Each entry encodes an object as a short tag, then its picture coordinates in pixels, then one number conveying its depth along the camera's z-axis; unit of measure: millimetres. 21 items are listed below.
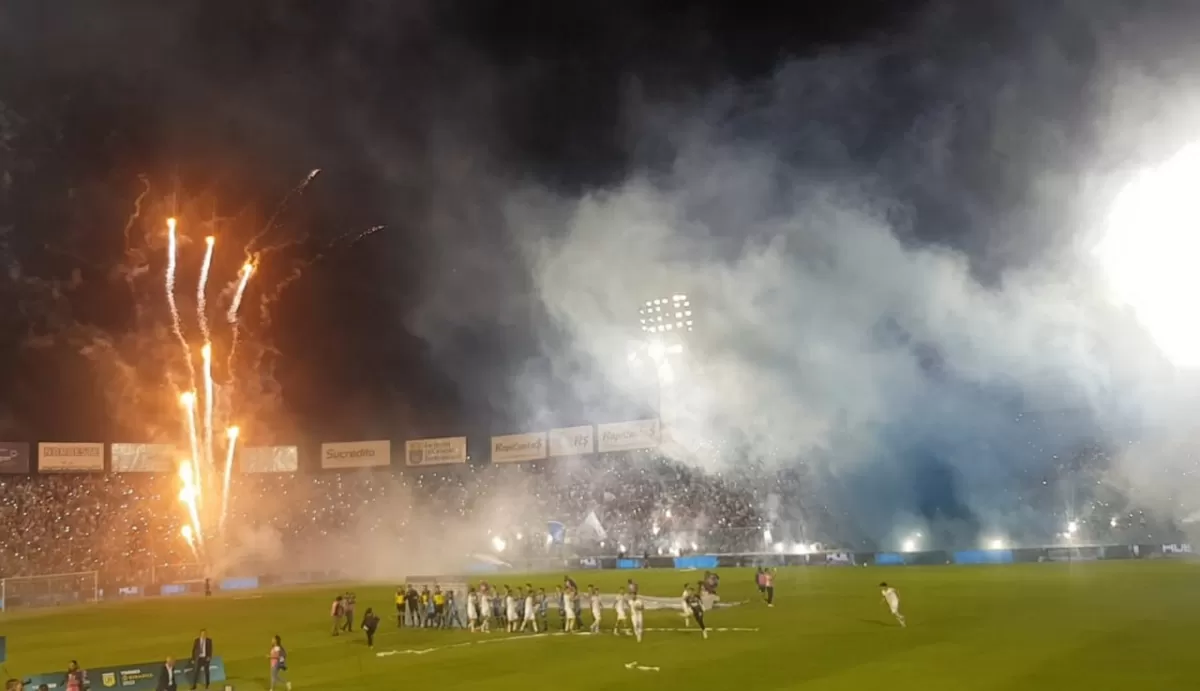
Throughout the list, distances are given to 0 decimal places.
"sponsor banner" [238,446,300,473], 83812
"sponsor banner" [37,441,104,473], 73312
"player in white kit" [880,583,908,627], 27516
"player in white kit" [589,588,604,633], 30828
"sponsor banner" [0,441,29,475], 71938
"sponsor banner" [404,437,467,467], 88062
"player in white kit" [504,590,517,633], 33406
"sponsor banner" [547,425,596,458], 82875
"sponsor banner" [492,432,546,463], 84812
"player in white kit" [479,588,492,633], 34281
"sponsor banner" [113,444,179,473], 76375
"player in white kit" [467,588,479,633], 34875
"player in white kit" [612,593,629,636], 30375
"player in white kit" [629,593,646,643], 27891
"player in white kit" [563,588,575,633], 31875
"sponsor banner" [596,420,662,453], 79562
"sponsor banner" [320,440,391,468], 87688
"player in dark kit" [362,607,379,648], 30938
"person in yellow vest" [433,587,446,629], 35938
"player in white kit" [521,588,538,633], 33094
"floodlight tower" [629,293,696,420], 71812
